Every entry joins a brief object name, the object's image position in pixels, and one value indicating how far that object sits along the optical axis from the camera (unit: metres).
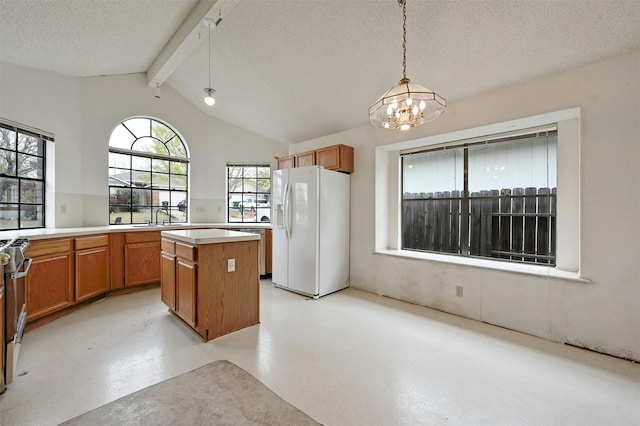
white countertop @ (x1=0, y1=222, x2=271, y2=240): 2.60
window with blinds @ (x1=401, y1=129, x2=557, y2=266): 2.87
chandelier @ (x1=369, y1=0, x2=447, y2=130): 1.73
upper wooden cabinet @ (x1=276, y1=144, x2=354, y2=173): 3.83
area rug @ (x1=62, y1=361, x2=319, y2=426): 1.47
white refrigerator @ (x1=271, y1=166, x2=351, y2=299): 3.50
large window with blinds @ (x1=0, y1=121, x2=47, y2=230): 2.89
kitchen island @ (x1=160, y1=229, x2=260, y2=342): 2.32
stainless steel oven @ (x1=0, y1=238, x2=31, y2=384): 1.74
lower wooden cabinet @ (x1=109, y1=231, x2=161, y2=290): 3.52
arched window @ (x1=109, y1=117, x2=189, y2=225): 4.14
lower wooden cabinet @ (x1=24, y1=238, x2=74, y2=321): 2.52
